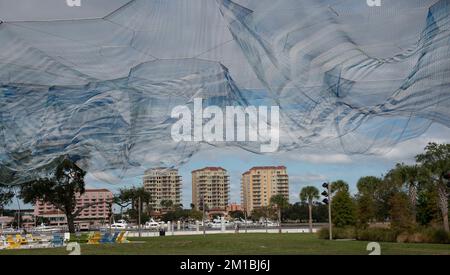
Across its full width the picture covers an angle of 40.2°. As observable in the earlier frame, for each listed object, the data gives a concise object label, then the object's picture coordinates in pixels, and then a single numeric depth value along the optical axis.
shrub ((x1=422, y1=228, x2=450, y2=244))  32.66
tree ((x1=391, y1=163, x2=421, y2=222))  54.25
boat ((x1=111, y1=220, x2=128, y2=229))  78.16
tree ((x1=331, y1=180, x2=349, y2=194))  47.31
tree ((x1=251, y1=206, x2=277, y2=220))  67.48
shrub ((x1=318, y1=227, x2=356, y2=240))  37.88
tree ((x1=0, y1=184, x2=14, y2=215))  45.32
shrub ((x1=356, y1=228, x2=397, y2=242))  34.97
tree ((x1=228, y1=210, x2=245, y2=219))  72.90
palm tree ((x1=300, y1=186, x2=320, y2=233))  65.14
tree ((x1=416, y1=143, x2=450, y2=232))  48.88
